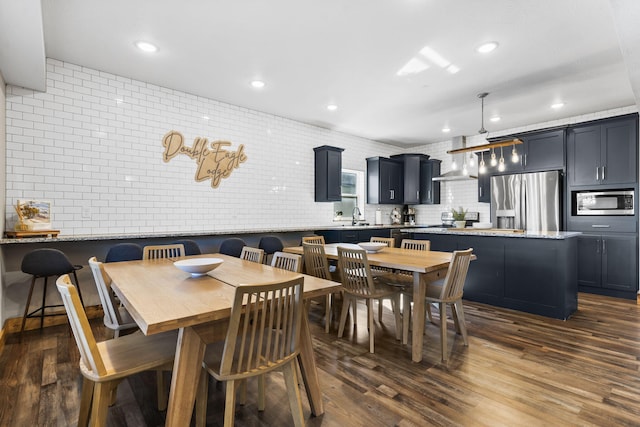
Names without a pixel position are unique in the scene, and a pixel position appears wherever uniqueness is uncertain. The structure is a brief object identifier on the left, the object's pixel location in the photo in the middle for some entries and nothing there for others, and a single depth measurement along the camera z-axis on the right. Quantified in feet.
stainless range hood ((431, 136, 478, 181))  20.75
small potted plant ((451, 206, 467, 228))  16.48
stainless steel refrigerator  17.25
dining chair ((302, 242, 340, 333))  10.80
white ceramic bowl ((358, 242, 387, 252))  11.46
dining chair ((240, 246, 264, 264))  9.91
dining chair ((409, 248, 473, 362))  8.77
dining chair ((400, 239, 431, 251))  12.92
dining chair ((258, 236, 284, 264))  15.71
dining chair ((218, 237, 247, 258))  13.98
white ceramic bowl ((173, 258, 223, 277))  7.25
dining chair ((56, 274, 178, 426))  4.56
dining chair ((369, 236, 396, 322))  11.69
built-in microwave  15.70
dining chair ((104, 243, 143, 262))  11.34
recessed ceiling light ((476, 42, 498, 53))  10.42
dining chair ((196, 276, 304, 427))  4.80
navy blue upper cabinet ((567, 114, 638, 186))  15.49
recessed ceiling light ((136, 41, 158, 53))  10.58
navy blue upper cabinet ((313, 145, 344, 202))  19.58
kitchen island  12.01
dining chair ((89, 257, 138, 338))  6.33
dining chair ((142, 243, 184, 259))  10.69
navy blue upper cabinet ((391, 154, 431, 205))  24.26
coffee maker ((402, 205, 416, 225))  25.92
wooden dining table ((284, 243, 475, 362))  8.64
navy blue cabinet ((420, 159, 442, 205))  24.23
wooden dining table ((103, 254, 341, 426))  4.74
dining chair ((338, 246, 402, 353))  9.29
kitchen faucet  22.48
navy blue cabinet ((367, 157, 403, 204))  22.84
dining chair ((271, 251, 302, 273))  8.09
